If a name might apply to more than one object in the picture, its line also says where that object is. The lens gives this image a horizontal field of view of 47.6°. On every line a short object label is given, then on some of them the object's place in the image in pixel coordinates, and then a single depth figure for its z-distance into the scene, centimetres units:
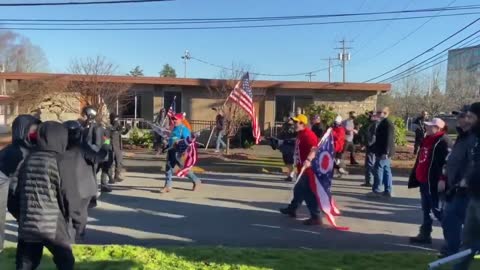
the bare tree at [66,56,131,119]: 2323
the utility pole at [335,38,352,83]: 7012
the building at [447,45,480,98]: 6500
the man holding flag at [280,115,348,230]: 809
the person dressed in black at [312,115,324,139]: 1347
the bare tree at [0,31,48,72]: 6169
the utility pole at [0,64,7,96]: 3125
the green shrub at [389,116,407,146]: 2190
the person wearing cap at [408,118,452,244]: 693
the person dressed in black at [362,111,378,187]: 1160
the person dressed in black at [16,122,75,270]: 449
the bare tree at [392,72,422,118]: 6346
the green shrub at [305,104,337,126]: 2112
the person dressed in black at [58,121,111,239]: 459
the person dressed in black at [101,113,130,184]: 1098
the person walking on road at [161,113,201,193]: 1070
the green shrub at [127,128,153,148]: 2220
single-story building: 2477
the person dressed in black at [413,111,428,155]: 1696
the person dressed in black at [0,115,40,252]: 519
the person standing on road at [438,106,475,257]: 585
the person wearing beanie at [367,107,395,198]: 1070
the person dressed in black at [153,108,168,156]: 1968
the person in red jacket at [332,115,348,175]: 1337
